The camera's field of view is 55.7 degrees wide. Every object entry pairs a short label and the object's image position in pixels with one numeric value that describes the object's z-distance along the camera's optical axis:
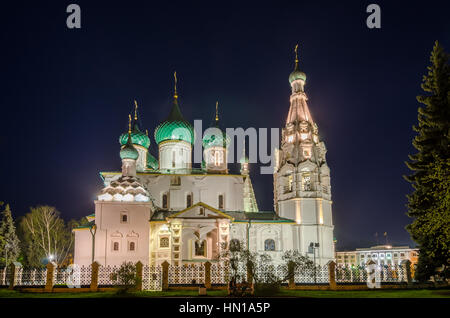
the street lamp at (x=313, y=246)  32.60
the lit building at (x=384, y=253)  81.28
